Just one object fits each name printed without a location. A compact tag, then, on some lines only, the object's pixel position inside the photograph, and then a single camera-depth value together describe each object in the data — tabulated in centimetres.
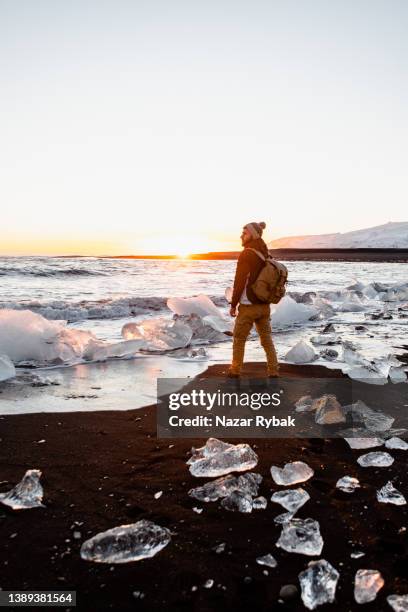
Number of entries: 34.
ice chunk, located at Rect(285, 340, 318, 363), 610
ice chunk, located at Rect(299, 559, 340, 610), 191
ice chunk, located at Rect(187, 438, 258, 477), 297
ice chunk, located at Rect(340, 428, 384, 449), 341
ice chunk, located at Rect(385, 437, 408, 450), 338
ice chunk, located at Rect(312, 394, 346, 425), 380
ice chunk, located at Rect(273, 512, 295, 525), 244
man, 484
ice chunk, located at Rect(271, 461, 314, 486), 287
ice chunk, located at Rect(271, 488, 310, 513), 259
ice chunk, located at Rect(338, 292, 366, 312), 1238
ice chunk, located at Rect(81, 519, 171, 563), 215
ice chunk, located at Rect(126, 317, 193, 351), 706
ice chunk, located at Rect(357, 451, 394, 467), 311
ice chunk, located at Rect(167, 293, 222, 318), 916
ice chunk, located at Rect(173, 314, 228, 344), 780
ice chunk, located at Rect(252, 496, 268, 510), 260
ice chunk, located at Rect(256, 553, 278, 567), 212
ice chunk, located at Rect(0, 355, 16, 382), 513
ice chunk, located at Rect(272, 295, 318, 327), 927
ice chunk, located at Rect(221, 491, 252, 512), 257
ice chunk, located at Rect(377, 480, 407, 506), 263
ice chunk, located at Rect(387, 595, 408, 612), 186
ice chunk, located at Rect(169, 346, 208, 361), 646
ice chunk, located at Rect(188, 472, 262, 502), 269
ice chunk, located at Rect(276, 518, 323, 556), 222
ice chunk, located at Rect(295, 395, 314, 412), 414
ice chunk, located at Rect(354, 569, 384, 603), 192
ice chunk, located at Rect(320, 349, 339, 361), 631
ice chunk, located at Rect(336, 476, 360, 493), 278
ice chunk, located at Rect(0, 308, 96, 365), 611
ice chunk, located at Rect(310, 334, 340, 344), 744
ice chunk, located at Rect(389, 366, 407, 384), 507
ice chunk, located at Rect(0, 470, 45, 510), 258
